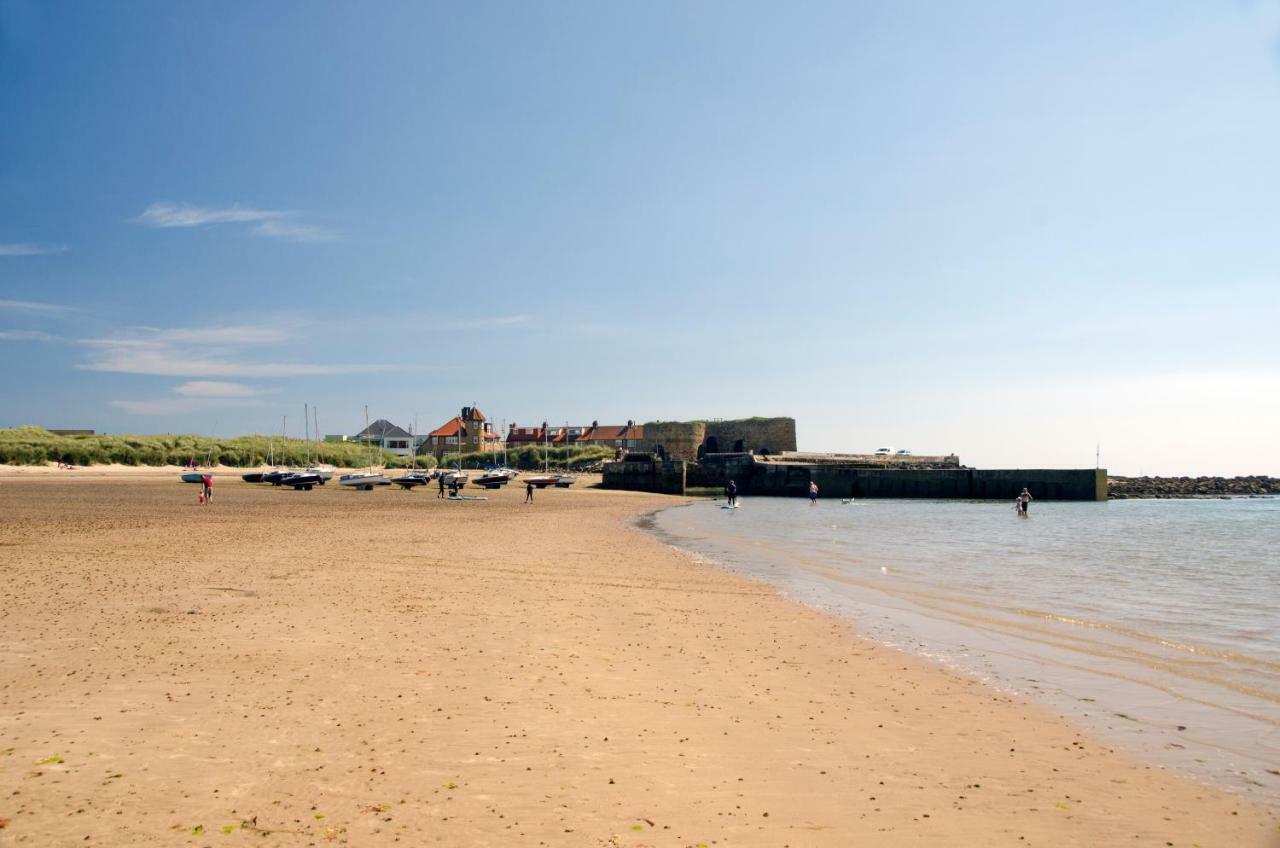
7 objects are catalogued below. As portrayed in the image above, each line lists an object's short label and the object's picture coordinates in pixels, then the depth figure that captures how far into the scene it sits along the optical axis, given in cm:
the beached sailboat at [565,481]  6811
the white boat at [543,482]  6557
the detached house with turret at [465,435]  11994
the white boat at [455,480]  5144
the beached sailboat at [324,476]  6064
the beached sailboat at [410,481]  6025
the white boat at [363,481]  5647
